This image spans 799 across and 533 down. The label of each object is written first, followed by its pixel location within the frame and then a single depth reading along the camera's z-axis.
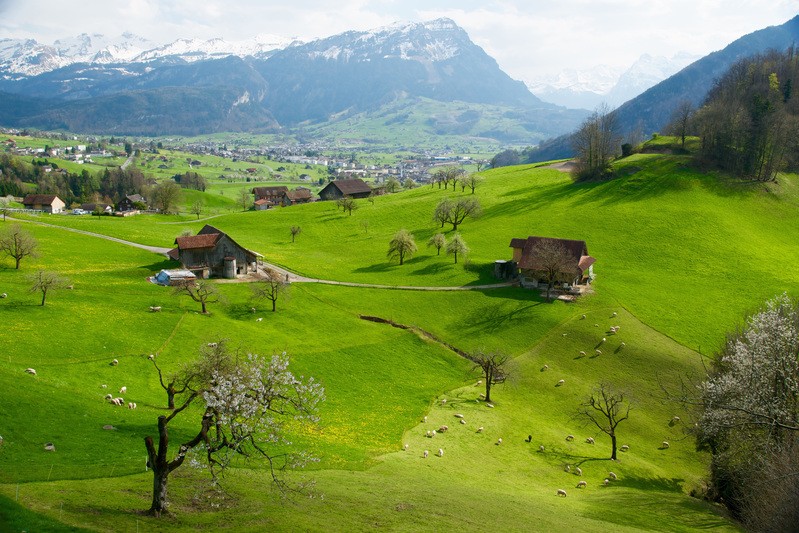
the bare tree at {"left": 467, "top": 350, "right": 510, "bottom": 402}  61.16
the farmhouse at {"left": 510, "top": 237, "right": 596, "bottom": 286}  91.56
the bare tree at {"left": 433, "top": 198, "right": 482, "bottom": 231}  128.12
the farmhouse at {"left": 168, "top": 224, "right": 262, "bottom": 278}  87.75
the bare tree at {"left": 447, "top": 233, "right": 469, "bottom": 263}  103.81
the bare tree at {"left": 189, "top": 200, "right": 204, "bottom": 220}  171.02
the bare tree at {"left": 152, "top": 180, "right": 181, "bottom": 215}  173.38
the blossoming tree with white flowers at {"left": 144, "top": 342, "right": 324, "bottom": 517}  25.11
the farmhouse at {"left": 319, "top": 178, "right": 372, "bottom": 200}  186.00
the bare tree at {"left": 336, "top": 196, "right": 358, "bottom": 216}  145.62
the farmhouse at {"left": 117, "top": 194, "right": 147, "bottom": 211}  187.90
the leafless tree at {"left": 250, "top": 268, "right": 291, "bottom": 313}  77.50
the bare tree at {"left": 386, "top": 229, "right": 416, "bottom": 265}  105.88
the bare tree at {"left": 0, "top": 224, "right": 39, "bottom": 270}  78.88
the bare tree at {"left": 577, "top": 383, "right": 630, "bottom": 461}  58.48
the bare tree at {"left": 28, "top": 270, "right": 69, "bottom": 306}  63.05
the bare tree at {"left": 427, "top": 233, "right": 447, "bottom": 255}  109.75
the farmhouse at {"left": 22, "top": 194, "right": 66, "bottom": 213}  188.62
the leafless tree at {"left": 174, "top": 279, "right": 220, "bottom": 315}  71.44
